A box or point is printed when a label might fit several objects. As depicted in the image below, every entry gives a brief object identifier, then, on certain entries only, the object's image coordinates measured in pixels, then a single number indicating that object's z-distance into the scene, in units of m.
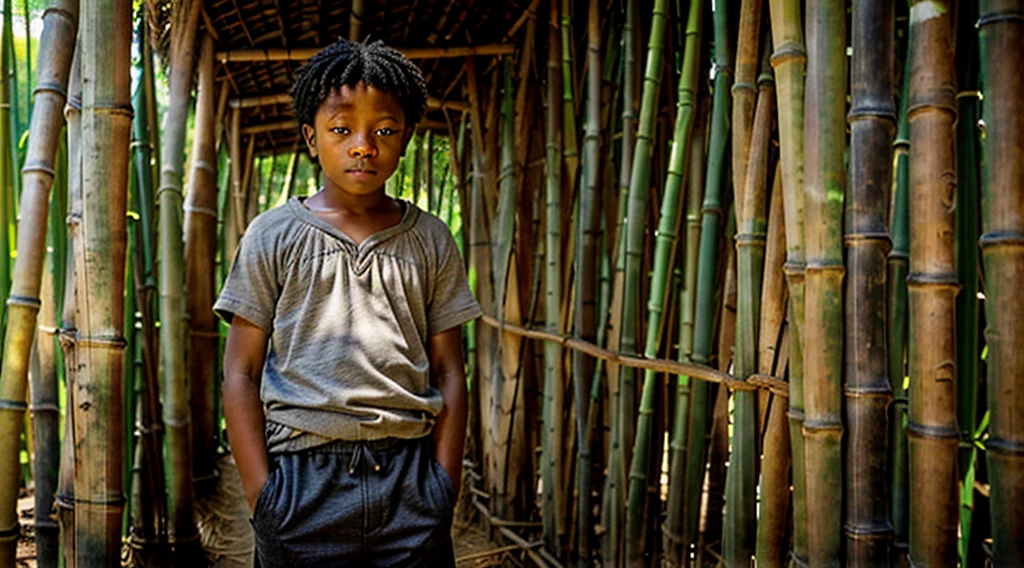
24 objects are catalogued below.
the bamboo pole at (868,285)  1.18
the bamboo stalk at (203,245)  2.81
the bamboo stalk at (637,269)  1.94
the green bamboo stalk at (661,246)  1.85
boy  1.25
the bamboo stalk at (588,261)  2.25
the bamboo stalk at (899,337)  1.41
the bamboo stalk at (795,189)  1.28
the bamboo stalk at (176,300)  2.44
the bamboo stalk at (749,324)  1.44
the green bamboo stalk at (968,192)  1.46
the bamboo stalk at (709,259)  1.69
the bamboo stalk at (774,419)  1.36
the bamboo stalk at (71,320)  1.23
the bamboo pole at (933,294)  1.09
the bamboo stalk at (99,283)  1.21
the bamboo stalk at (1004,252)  1.05
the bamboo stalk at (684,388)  1.88
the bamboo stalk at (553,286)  2.48
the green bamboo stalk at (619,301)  2.12
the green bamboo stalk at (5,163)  1.65
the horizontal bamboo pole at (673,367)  1.39
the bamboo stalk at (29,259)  1.27
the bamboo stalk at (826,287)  1.21
